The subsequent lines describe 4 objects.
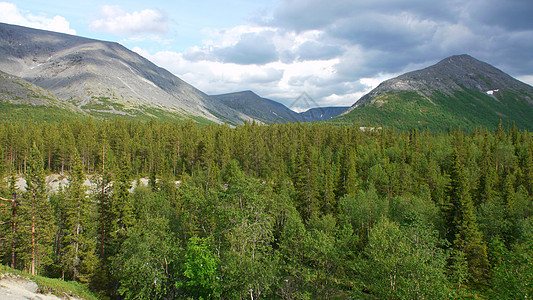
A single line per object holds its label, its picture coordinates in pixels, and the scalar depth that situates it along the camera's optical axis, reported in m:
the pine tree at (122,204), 40.78
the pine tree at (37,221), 35.25
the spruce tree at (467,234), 43.56
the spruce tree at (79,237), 36.91
